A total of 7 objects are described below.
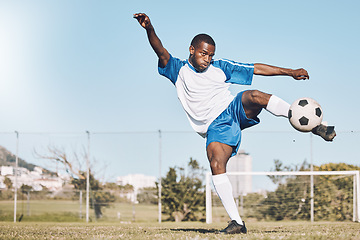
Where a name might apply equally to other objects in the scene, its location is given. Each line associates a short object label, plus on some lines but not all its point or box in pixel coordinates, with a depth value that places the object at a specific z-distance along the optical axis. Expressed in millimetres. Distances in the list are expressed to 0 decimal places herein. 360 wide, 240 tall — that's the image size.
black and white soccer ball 4121
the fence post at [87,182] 14328
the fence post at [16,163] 14489
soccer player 4422
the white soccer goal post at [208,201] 11424
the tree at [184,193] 13492
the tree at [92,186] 14391
